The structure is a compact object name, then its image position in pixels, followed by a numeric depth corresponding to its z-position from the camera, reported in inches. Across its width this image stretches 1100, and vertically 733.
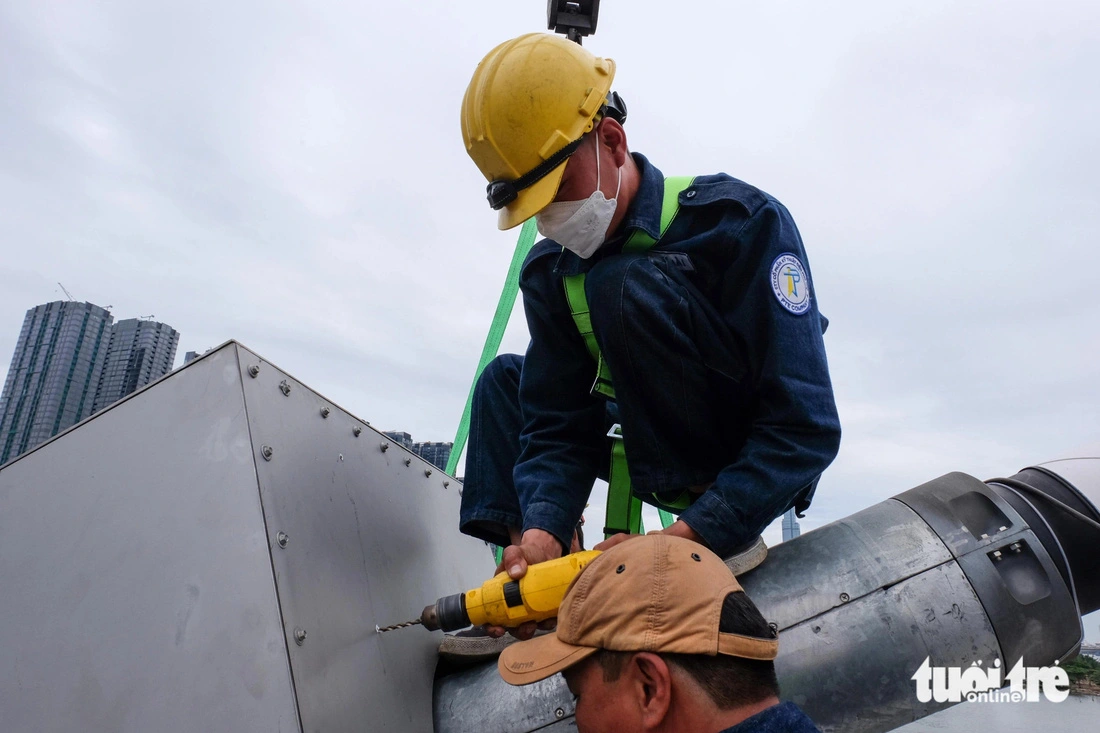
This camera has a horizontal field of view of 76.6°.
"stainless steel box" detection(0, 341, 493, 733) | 52.0
